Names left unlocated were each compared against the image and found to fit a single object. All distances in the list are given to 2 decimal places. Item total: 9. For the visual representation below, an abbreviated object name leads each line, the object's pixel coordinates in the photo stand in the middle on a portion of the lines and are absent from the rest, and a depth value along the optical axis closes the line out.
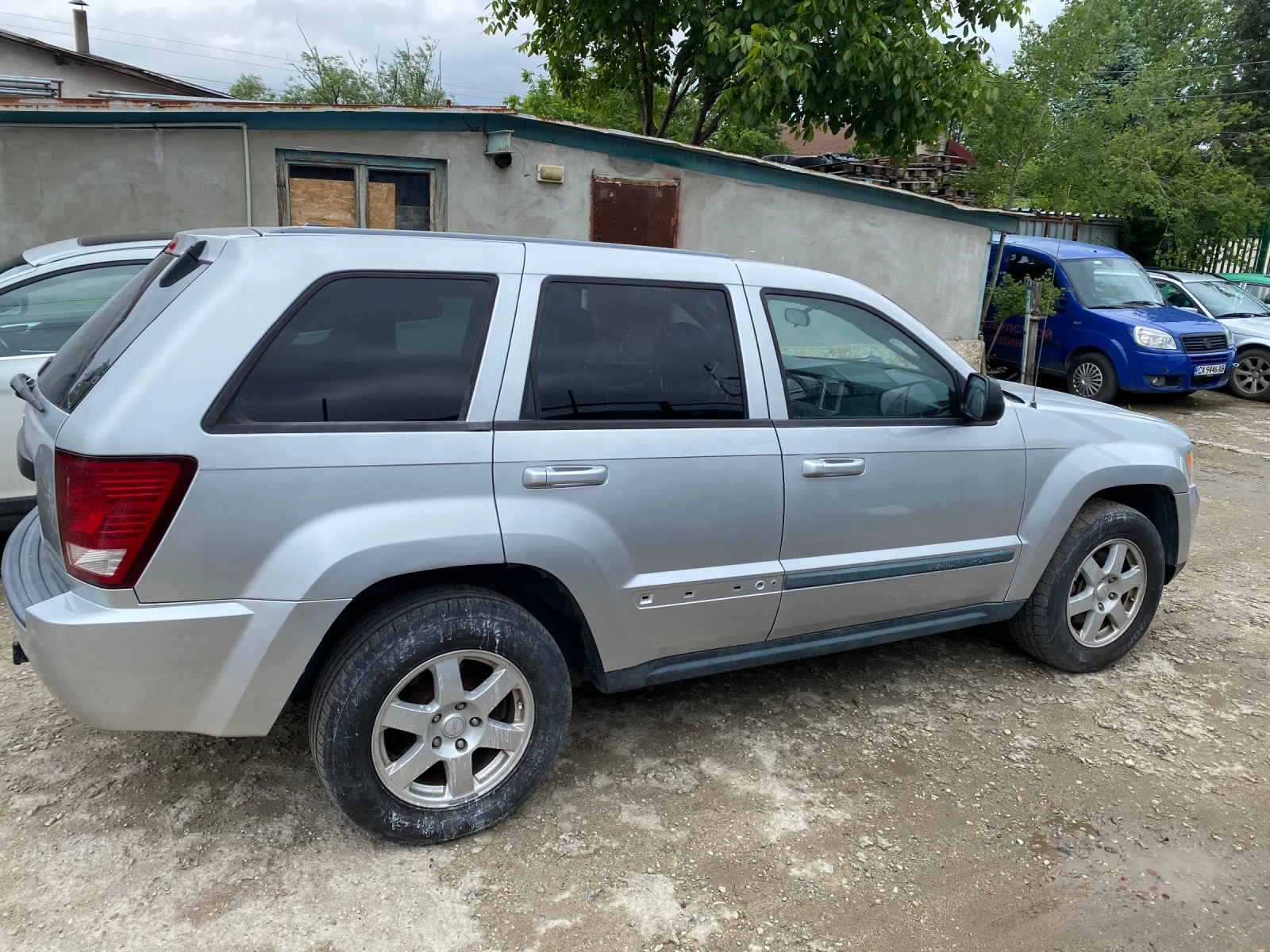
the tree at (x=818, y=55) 10.24
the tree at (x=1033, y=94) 15.16
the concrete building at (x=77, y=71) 18.31
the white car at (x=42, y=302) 4.65
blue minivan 11.45
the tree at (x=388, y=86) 24.62
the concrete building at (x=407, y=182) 7.93
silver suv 2.50
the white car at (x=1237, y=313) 13.25
